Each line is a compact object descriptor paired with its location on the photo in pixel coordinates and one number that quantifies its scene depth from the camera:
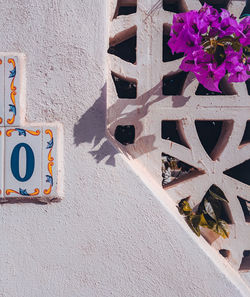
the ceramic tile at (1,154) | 1.08
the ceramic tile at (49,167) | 1.08
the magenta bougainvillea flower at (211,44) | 0.99
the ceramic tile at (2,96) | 1.08
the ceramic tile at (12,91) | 1.08
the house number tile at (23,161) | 1.08
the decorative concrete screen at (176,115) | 1.24
